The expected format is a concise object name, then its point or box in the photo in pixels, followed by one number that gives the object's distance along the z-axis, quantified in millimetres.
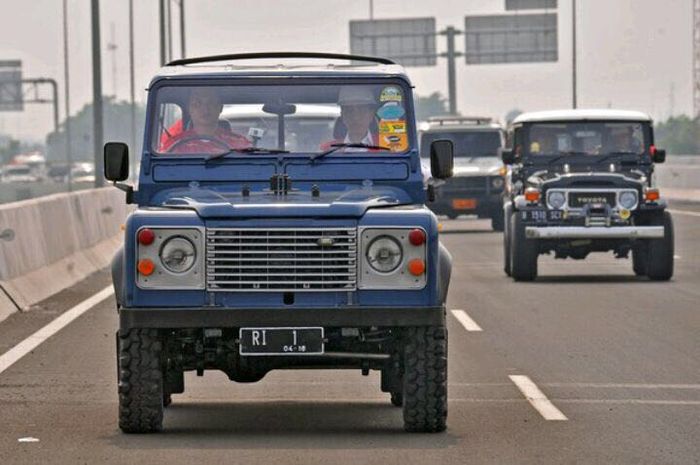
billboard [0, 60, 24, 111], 134750
